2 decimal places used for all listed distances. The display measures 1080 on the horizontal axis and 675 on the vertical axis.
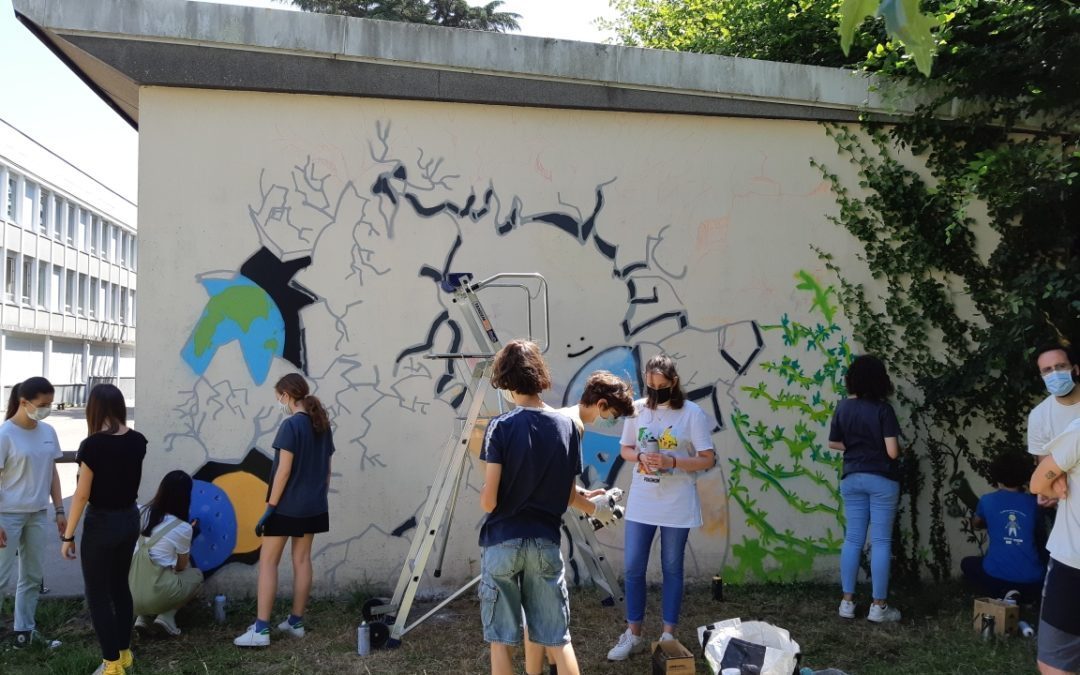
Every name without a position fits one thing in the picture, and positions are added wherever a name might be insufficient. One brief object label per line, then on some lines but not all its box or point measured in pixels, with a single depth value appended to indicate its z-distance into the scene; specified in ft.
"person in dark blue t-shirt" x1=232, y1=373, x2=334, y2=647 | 15.93
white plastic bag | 13.03
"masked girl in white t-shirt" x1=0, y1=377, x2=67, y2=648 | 15.94
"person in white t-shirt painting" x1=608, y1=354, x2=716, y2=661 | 14.99
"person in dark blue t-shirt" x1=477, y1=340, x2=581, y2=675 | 11.09
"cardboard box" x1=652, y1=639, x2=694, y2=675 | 13.51
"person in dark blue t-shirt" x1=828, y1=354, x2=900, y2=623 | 17.24
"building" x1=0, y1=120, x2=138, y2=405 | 121.08
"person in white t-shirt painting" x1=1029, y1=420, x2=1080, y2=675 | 10.48
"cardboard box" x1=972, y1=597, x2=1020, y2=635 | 16.40
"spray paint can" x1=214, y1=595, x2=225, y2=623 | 17.26
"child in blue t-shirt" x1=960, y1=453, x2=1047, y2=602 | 17.26
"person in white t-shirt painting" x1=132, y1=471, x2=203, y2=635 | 16.34
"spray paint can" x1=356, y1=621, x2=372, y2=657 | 15.38
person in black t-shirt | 13.85
